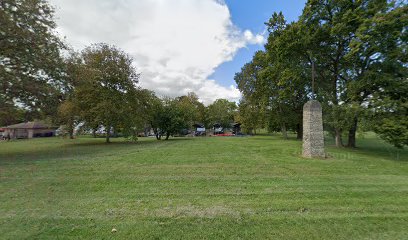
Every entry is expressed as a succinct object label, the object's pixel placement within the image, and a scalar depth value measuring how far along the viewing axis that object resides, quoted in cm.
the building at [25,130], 4575
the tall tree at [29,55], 1250
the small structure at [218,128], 5922
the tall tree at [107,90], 1923
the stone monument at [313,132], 1079
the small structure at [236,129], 5466
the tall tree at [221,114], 6087
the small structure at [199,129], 5244
